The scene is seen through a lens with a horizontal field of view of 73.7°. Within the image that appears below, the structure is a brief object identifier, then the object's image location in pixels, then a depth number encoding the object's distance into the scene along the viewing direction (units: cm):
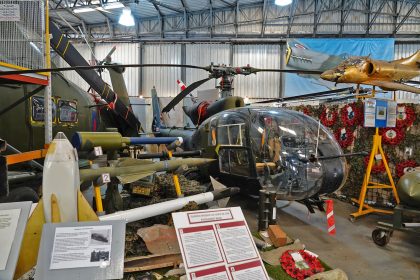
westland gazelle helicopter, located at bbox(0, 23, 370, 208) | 381
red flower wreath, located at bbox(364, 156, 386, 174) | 509
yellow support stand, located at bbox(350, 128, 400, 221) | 465
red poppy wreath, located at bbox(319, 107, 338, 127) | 604
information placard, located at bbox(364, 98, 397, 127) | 480
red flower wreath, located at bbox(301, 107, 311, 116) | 674
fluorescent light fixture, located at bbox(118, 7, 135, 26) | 921
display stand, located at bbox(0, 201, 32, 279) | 161
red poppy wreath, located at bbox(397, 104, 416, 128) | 492
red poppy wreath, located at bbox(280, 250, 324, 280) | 260
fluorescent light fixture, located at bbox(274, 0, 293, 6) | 876
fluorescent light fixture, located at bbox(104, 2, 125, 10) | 1152
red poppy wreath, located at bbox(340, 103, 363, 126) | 543
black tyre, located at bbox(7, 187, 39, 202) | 307
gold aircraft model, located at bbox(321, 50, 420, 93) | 441
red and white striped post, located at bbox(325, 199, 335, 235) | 321
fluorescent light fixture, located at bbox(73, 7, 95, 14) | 1171
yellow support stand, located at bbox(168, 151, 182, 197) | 390
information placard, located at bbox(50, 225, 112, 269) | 164
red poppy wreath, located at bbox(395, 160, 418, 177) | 498
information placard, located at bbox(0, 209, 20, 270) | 163
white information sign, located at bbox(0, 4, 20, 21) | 306
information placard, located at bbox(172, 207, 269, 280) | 187
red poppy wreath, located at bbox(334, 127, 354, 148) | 564
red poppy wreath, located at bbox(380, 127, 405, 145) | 503
